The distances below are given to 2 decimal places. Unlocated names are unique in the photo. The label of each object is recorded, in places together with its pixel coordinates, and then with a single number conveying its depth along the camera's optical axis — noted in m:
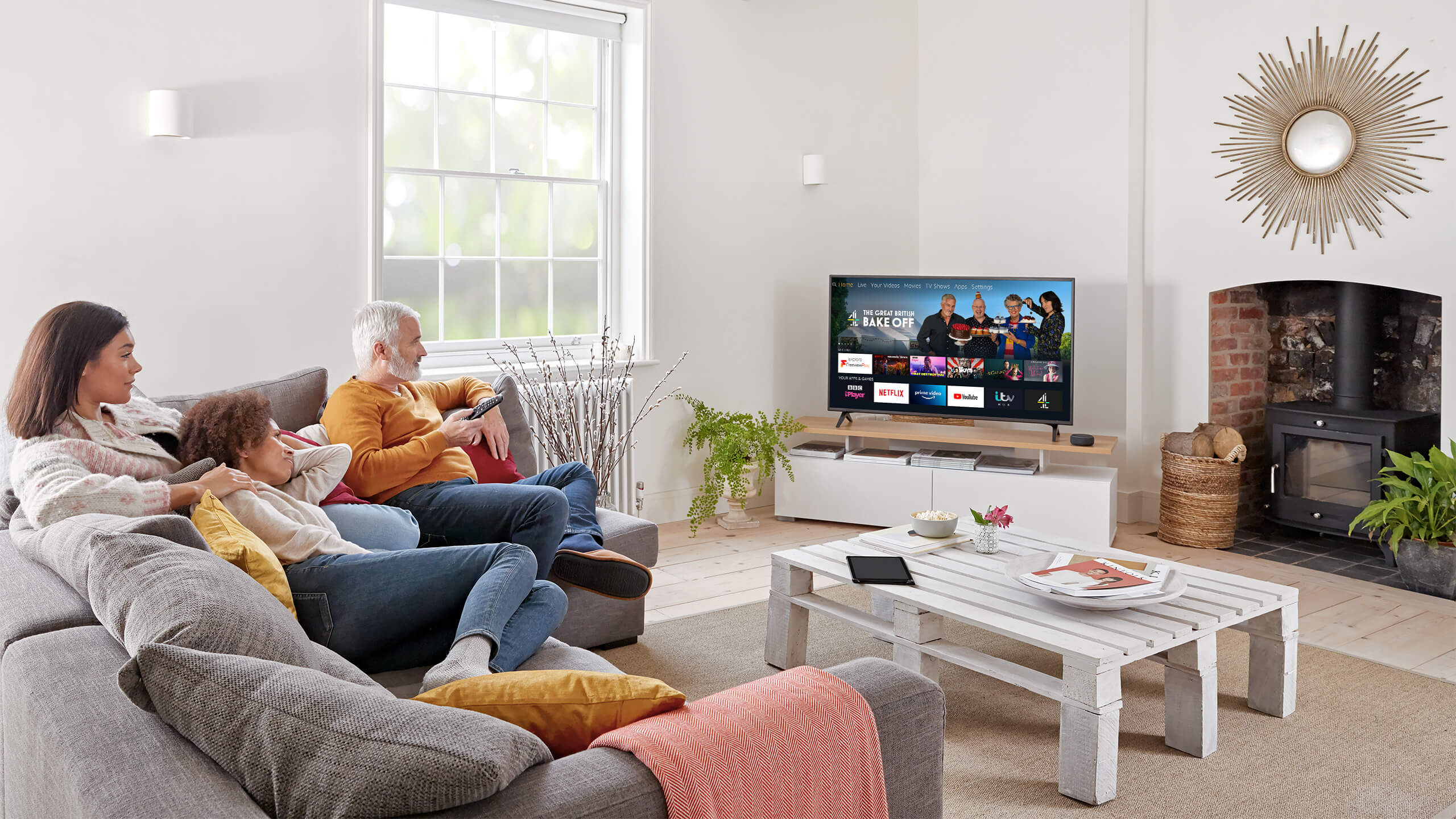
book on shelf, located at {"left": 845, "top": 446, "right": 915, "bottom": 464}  4.87
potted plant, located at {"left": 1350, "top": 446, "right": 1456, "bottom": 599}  3.73
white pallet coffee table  2.27
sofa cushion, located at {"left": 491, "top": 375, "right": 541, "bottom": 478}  3.49
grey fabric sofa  1.08
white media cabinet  4.49
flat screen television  4.69
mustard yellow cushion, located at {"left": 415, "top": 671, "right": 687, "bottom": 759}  1.32
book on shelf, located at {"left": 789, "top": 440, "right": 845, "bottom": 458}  5.02
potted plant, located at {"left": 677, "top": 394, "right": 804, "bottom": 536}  4.79
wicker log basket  4.46
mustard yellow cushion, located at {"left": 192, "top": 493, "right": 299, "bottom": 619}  1.85
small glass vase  3.03
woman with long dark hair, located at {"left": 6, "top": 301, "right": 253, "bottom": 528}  2.07
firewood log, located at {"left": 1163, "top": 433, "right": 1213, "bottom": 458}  4.54
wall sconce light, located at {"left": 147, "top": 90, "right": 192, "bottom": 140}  3.48
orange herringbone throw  1.22
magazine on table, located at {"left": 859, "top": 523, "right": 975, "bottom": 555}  3.06
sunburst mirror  4.09
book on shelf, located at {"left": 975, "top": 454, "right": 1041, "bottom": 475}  4.64
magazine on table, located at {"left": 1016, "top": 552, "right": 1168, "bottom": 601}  2.49
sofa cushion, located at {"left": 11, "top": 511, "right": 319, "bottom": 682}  1.30
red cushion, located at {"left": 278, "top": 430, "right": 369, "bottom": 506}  2.56
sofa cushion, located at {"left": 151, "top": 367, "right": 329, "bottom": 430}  3.02
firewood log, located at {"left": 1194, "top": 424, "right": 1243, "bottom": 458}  4.49
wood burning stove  4.20
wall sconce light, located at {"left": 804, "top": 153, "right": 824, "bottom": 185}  5.23
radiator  4.74
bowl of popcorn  3.15
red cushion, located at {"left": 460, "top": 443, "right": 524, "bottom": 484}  3.28
